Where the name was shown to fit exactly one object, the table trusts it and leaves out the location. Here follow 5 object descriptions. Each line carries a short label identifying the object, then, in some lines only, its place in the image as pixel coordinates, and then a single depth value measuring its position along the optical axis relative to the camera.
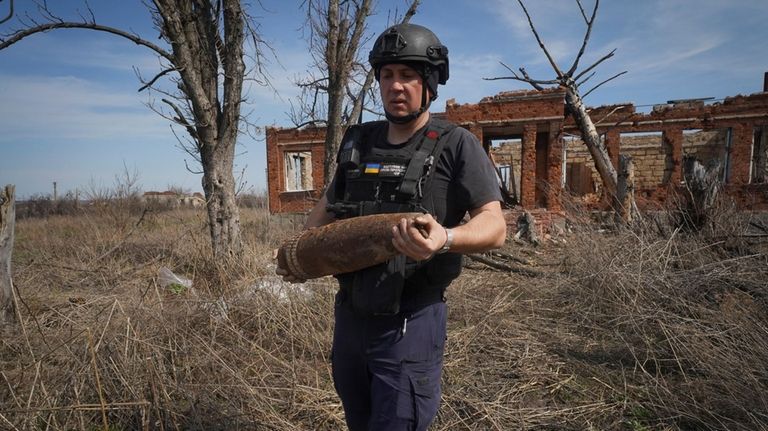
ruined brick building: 12.70
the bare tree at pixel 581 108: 8.17
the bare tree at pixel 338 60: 8.23
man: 1.29
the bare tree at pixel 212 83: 6.16
